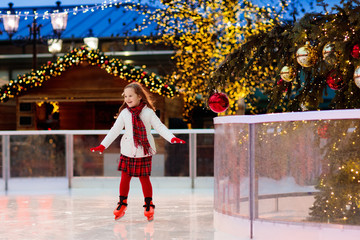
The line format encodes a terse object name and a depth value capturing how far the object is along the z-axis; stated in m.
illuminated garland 16.05
